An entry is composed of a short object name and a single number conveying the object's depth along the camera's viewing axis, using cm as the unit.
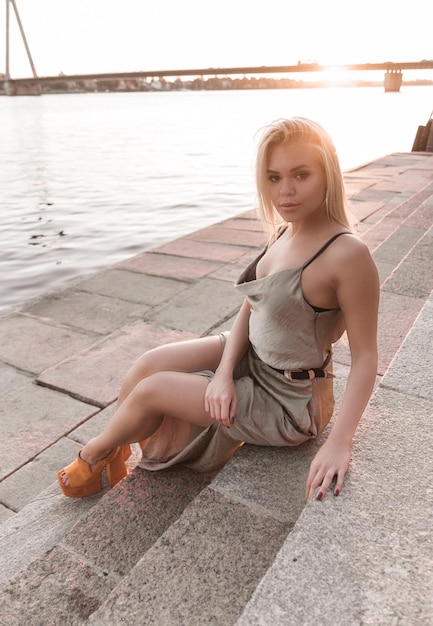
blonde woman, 131
